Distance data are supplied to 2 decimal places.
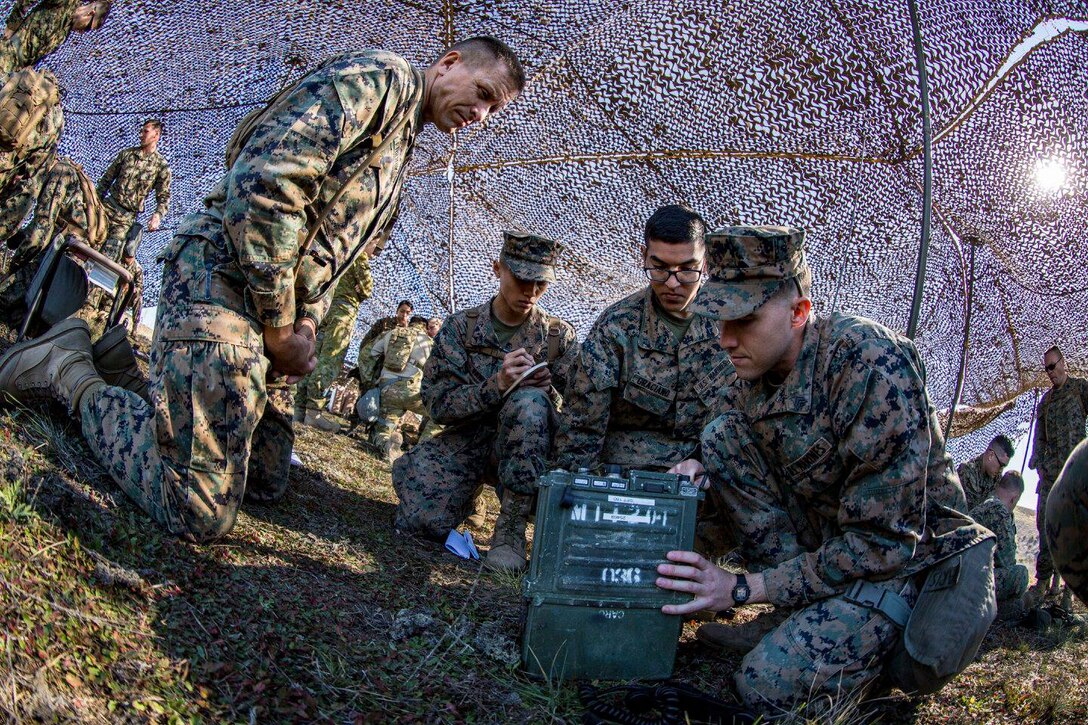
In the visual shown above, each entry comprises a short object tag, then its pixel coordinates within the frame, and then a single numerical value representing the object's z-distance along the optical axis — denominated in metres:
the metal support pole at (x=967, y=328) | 6.70
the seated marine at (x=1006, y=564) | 4.86
